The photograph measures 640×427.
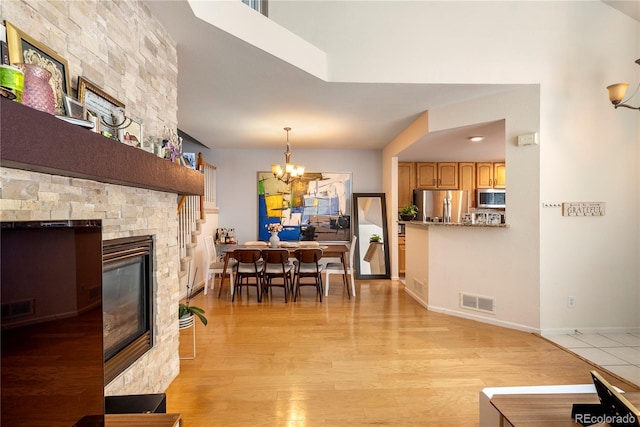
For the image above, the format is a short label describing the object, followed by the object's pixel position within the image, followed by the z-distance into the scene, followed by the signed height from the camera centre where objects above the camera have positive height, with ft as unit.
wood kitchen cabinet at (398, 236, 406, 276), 20.49 -2.93
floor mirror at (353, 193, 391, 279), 20.07 -1.65
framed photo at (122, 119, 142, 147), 5.41 +1.46
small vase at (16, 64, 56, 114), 3.35 +1.36
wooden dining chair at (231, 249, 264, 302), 14.53 -2.67
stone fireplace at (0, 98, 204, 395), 3.14 +0.34
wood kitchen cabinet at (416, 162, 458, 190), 21.84 +2.42
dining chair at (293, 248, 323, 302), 14.82 -2.68
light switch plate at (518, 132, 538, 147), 10.71 +2.41
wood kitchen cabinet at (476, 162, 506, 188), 21.99 +2.48
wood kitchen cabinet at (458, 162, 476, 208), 21.91 +2.28
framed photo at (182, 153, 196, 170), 8.37 +1.42
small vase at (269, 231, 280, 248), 16.28 -1.58
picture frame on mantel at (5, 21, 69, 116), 3.57 +1.96
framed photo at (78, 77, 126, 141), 4.80 +1.74
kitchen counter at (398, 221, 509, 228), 11.47 -0.59
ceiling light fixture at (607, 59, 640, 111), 9.37 +3.49
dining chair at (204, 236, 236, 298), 15.94 -2.72
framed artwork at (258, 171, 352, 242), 21.06 +0.34
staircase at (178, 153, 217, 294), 14.55 -0.48
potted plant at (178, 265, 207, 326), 8.86 -2.83
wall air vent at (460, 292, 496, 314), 11.87 -3.59
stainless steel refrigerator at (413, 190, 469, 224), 21.01 +0.34
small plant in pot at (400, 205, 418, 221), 19.76 -0.11
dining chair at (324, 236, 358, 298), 15.75 -2.96
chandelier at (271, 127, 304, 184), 15.55 +2.04
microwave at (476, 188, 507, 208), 21.54 +0.79
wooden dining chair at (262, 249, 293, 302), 14.67 -2.74
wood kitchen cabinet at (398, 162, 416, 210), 21.83 +2.10
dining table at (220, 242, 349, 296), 15.36 -1.99
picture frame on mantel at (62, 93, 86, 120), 4.07 +1.39
